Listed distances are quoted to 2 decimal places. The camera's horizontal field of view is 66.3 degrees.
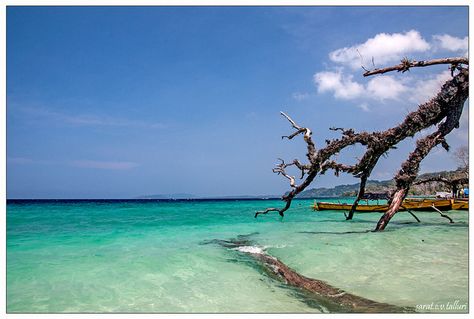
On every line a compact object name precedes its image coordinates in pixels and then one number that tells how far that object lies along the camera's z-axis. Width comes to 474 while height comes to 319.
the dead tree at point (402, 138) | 11.52
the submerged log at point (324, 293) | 5.52
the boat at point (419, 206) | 27.47
